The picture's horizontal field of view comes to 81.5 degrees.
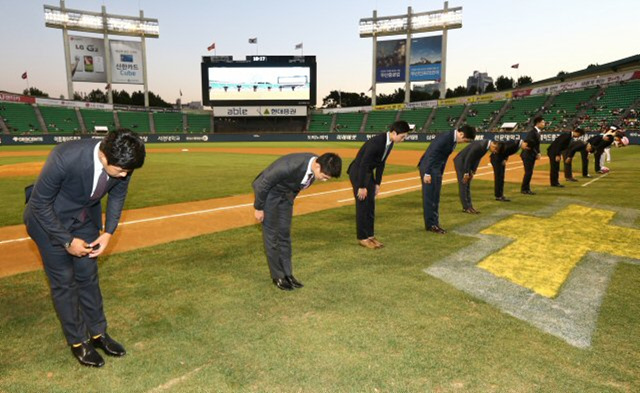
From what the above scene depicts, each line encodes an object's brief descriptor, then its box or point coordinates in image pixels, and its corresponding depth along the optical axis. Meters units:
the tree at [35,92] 97.46
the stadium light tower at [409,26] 54.06
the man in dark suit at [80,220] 2.69
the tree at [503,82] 100.74
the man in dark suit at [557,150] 12.57
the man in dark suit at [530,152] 10.94
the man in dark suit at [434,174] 7.30
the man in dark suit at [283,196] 4.16
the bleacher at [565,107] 40.91
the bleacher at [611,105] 36.31
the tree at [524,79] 104.61
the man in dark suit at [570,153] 13.90
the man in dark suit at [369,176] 6.05
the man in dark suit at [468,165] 8.77
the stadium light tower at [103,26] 52.72
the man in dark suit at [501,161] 10.25
